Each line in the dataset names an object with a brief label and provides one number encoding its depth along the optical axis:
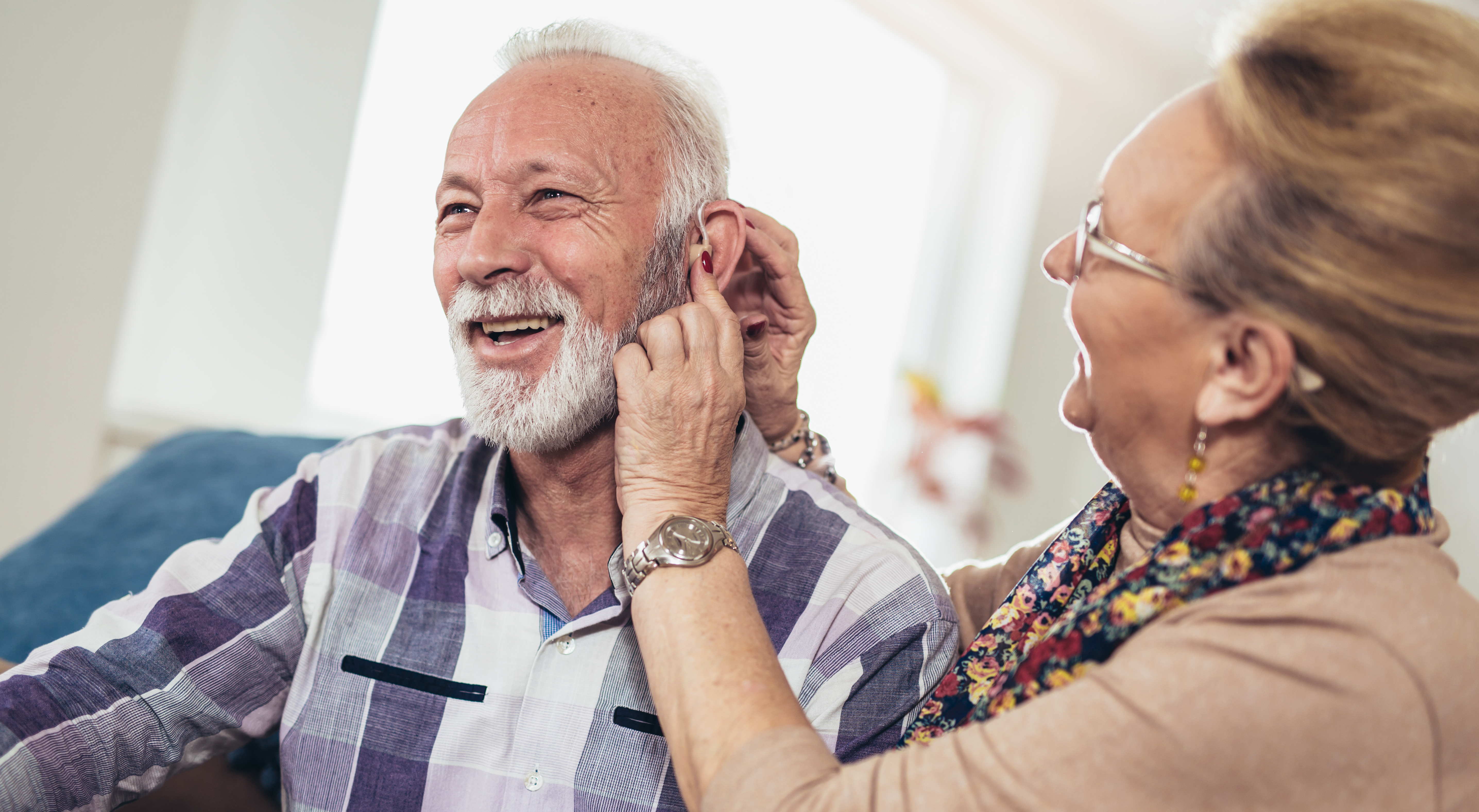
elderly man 1.19
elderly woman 0.79
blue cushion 1.63
